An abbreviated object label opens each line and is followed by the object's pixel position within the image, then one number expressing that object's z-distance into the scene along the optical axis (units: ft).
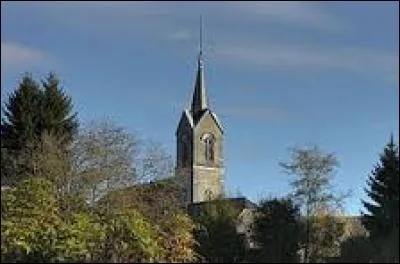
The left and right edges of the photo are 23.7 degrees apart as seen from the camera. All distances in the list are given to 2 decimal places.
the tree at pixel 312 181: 161.48
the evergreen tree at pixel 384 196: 96.68
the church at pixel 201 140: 418.51
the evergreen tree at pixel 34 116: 166.61
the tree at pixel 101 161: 152.56
